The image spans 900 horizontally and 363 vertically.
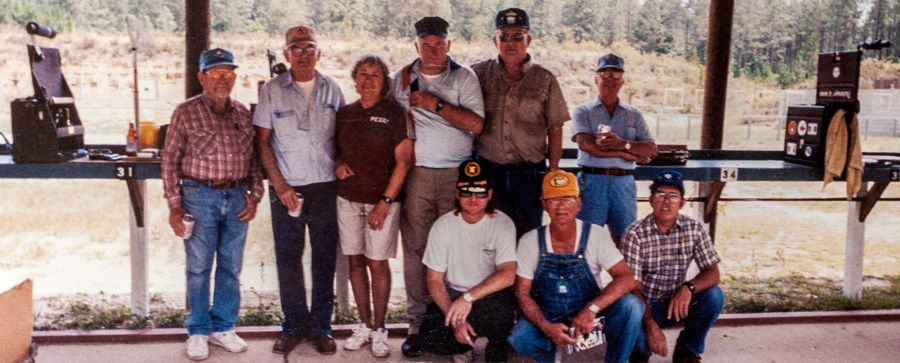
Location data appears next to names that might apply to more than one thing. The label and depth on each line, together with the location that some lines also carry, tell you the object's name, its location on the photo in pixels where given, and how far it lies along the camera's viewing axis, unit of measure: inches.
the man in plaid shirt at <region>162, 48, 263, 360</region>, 131.6
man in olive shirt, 138.4
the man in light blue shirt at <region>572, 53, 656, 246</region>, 148.4
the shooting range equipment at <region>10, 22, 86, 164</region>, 144.3
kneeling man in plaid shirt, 127.9
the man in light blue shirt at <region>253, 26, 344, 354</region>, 133.0
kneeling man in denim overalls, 119.3
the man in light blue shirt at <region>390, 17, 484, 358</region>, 132.0
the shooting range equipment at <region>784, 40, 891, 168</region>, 163.5
